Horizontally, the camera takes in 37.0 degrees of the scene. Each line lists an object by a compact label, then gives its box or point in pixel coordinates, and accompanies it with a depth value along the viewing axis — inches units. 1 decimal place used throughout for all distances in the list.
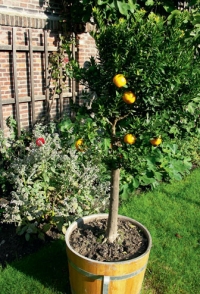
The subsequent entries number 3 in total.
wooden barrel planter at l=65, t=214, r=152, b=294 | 82.0
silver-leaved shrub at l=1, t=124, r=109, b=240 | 118.2
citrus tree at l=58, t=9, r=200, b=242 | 69.2
